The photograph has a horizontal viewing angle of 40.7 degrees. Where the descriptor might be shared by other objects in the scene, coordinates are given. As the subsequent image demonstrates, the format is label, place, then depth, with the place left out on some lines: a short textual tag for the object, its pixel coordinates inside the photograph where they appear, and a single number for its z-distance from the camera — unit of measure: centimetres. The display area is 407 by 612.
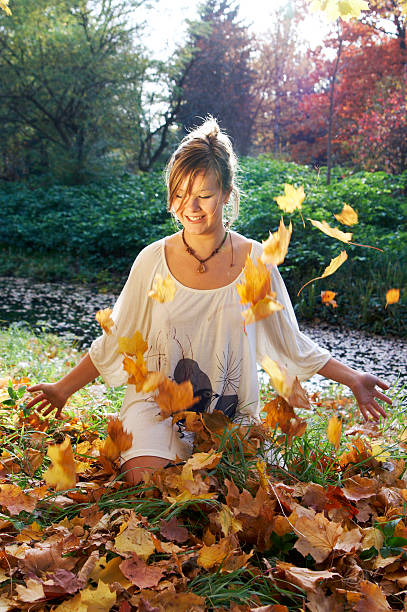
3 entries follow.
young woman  187
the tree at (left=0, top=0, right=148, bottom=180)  1155
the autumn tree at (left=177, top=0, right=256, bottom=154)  1557
